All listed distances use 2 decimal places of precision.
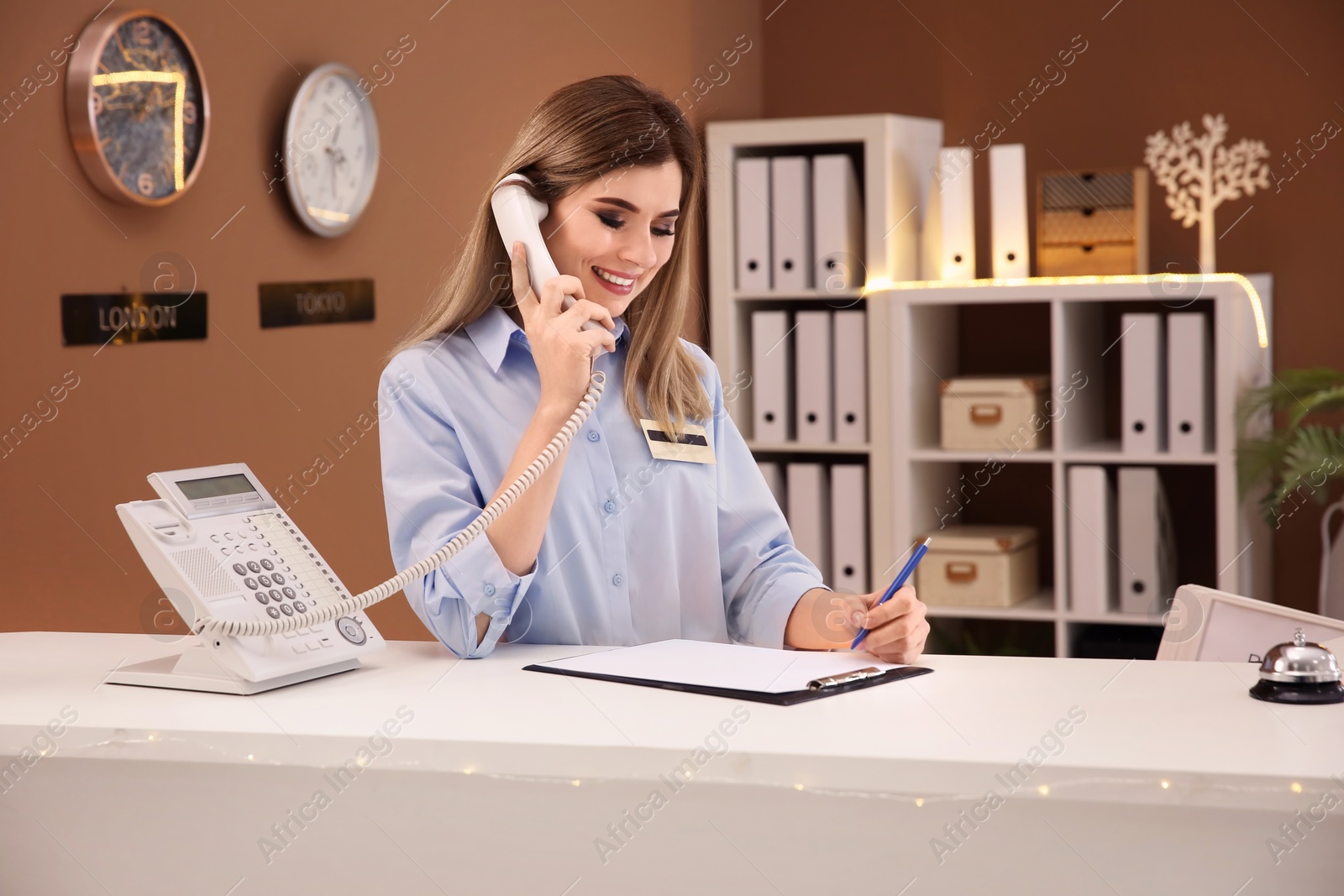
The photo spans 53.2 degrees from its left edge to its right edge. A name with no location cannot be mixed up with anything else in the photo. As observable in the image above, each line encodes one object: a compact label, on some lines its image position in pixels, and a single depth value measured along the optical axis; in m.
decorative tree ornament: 3.80
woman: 1.44
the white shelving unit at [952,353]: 3.60
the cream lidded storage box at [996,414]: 3.73
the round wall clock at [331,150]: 2.60
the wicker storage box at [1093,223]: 3.70
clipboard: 1.16
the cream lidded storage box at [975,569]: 3.76
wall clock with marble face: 2.12
